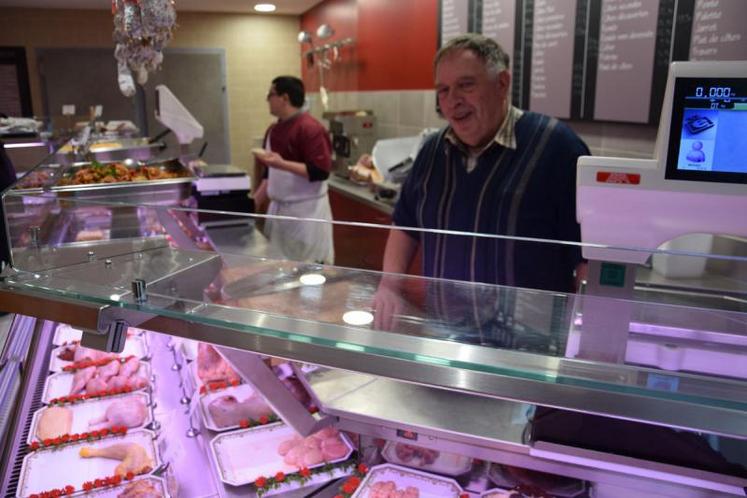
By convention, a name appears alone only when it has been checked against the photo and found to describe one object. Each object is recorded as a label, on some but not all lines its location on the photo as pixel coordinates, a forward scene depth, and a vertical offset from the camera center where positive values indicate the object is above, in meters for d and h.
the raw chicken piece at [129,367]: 2.22 -0.93
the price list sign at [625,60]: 2.96 +0.33
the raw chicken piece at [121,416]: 1.95 -0.97
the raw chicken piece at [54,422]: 1.84 -0.96
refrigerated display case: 0.96 -0.41
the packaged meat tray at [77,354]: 2.28 -0.92
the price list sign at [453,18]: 4.51 +0.81
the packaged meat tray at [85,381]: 2.10 -0.94
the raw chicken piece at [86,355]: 2.32 -0.91
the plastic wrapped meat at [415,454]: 1.62 -0.91
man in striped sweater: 2.09 -0.20
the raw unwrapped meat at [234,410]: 1.93 -0.96
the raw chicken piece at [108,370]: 2.21 -0.93
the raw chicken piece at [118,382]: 2.15 -0.94
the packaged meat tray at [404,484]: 1.55 -0.96
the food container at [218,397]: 1.89 -0.95
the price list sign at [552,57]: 3.53 +0.40
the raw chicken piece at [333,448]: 1.69 -0.94
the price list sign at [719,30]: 2.45 +0.40
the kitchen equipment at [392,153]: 5.03 -0.26
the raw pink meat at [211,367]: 2.18 -0.92
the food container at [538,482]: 1.44 -0.89
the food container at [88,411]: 1.91 -0.98
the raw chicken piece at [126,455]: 1.73 -1.00
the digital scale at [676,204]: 1.00 -0.15
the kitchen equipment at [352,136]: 6.03 -0.15
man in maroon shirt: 4.41 -0.31
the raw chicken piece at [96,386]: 2.13 -0.95
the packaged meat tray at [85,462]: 1.65 -1.00
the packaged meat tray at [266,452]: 1.68 -0.97
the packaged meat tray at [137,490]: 1.61 -1.01
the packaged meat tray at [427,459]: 1.58 -0.91
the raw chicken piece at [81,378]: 2.12 -0.94
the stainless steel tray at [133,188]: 3.34 -0.40
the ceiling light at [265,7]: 8.28 +1.64
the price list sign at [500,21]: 4.04 +0.71
